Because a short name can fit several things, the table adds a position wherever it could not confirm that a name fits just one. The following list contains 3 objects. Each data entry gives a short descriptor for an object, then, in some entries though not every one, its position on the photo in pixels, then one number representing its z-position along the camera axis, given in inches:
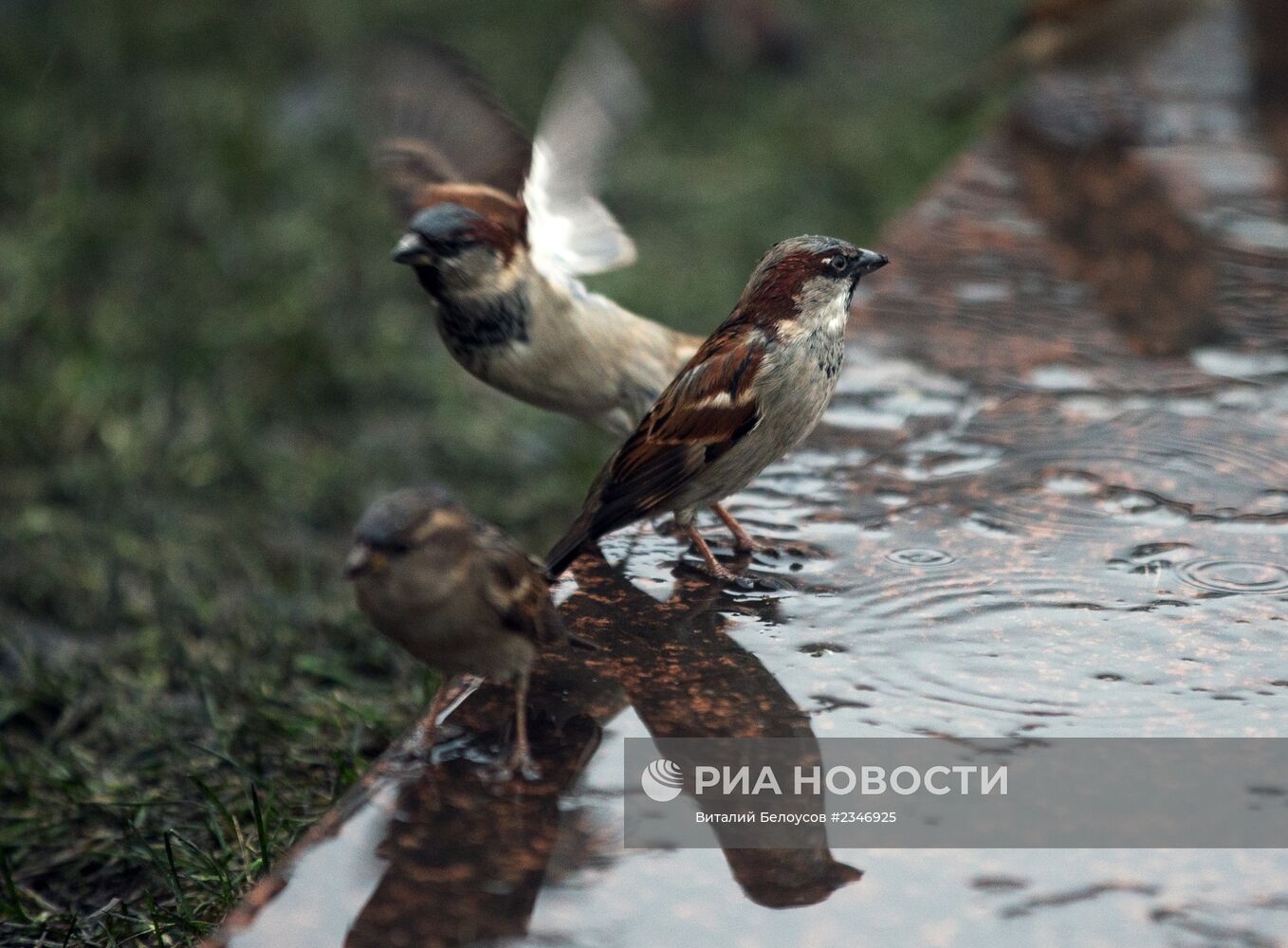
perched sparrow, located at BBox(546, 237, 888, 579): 235.1
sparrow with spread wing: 284.8
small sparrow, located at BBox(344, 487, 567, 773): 178.9
